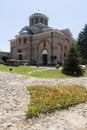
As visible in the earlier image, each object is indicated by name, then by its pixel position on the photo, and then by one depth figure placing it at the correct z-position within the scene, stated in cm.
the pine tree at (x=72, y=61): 1285
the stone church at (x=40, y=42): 2118
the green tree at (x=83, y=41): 2206
